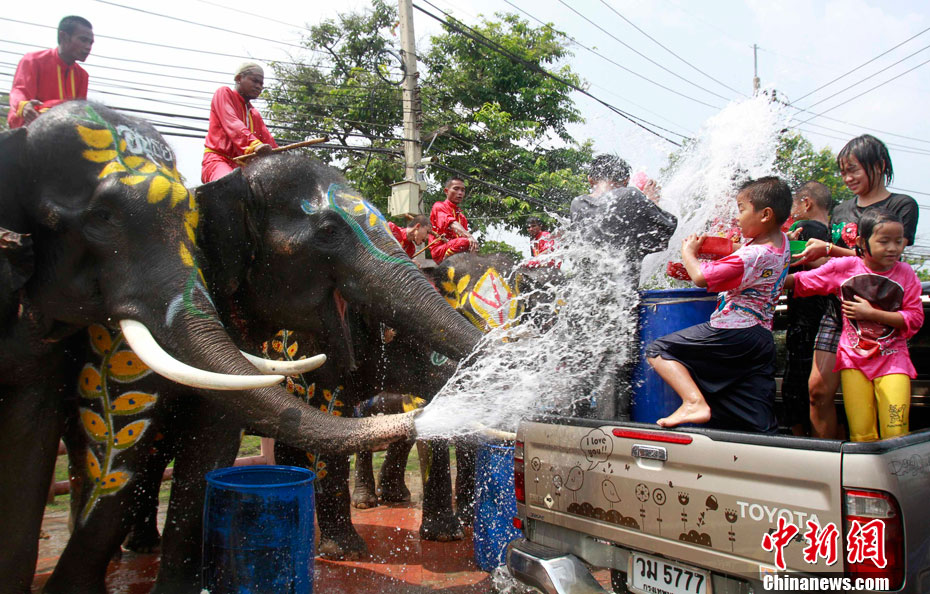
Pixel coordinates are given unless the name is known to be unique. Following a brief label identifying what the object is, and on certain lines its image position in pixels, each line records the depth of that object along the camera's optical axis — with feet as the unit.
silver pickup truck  7.39
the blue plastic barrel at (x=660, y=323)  11.54
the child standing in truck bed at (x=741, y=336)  10.53
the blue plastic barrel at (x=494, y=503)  14.85
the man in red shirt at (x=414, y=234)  24.37
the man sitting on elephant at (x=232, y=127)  17.54
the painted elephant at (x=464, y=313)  18.65
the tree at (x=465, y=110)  58.70
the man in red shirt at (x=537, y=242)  17.12
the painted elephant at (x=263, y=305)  13.43
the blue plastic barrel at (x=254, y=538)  12.66
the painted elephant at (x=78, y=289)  12.10
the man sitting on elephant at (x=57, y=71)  15.65
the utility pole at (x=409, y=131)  42.19
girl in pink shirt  10.89
